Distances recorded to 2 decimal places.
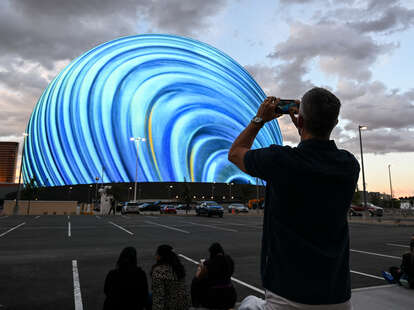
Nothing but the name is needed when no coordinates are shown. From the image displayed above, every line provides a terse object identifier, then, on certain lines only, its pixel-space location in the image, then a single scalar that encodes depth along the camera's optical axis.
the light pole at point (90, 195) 83.09
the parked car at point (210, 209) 33.44
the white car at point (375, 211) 40.10
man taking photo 1.42
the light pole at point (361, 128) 30.61
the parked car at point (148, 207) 52.66
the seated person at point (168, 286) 3.86
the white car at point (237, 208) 48.01
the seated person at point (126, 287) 3.75
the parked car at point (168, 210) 44.69
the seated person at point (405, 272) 5.93
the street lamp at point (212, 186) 87.06
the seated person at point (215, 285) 3.79
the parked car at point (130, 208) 39.90
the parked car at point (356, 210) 44.35
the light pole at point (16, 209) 35.22
